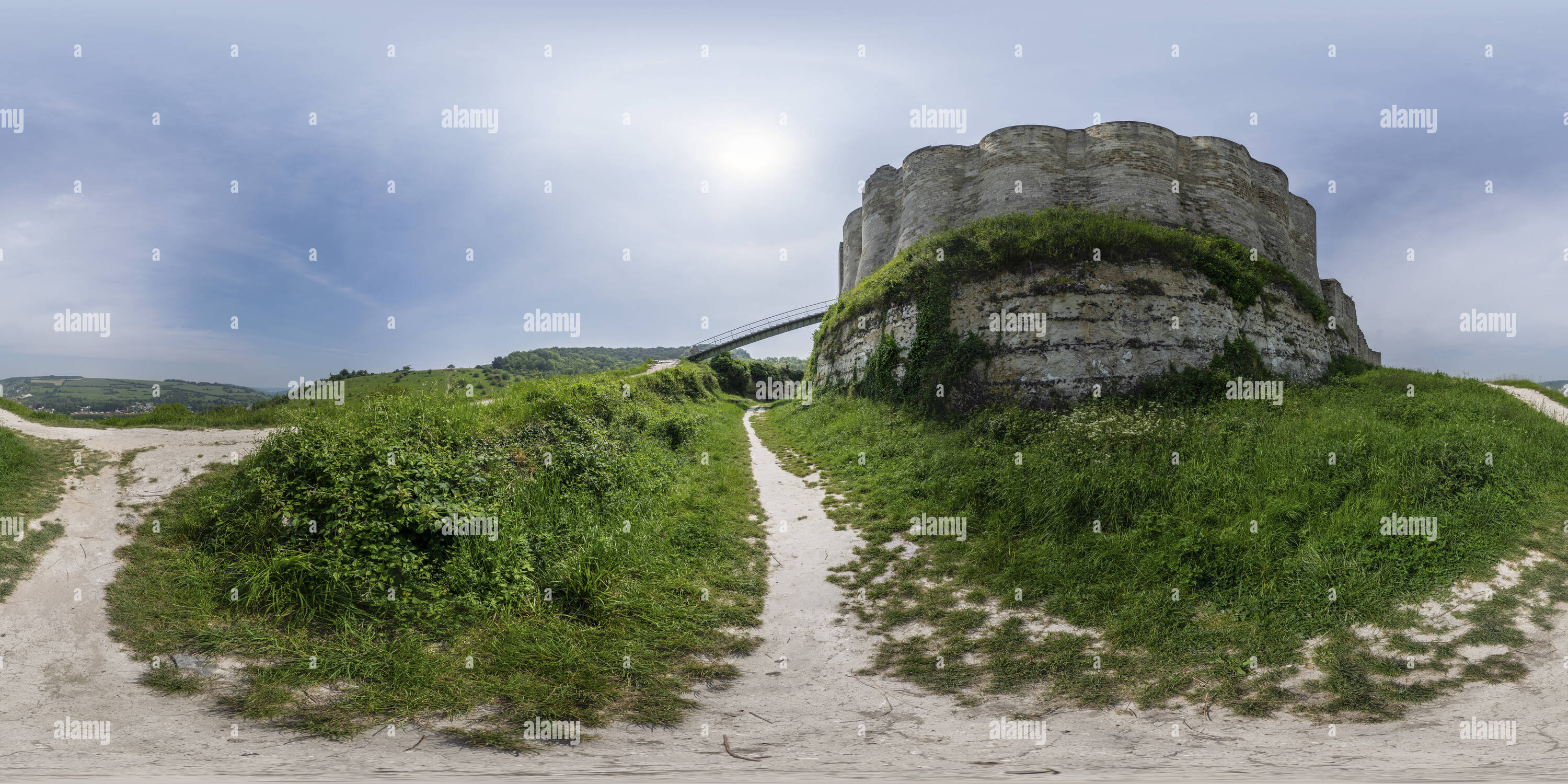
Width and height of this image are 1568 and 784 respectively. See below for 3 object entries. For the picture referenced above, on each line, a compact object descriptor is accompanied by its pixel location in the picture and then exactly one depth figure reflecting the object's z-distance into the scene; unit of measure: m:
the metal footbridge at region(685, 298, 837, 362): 37.94
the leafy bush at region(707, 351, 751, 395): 44.52
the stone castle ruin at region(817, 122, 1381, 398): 13.42
